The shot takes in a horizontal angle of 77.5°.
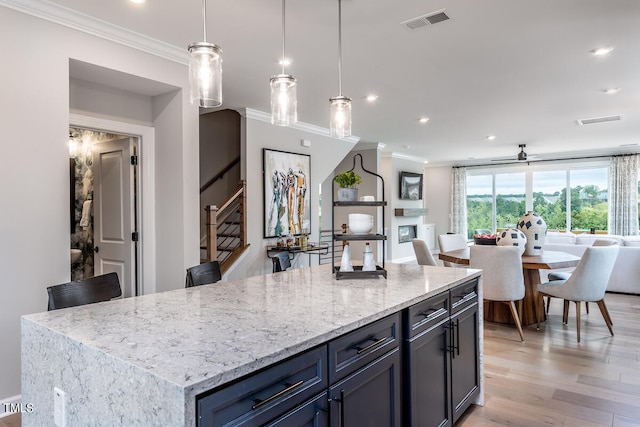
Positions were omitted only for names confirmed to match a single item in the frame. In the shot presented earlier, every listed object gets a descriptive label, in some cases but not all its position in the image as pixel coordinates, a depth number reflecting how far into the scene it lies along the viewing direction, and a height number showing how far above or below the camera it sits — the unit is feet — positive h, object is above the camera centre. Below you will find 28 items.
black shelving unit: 7.72 -0.60
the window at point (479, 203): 36.25 +0.47
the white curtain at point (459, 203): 36.70 +0.47
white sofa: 19.21 -2.73
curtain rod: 30.03 +3.90
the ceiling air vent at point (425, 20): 8.97 +4.37
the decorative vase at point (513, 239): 14.70 -1.15
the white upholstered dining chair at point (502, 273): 12.94 -2.16
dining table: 14.40 -3.21
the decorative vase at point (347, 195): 8.32 +0.29
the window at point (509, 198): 34.55 +0.88
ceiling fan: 26.50 +4.11
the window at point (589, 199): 30.73 +0.67
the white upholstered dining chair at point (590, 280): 12.51 -2.33
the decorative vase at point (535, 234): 15.55 -1.03
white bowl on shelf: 7.93 -0.29
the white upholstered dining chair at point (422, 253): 15.65 -1.77
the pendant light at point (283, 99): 7.34 +2.06
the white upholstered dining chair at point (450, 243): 17.60 -1.57
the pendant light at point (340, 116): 8.35 +1.96
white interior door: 12.61 -0.04
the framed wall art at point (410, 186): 31.30 +1.86
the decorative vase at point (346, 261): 7.93 -1.05
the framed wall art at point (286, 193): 17.87 +0.76
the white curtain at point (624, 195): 28.84 +0.89
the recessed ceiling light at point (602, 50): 10.88 +4.35
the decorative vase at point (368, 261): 7.99 -1.06
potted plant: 8.35 +0.51
